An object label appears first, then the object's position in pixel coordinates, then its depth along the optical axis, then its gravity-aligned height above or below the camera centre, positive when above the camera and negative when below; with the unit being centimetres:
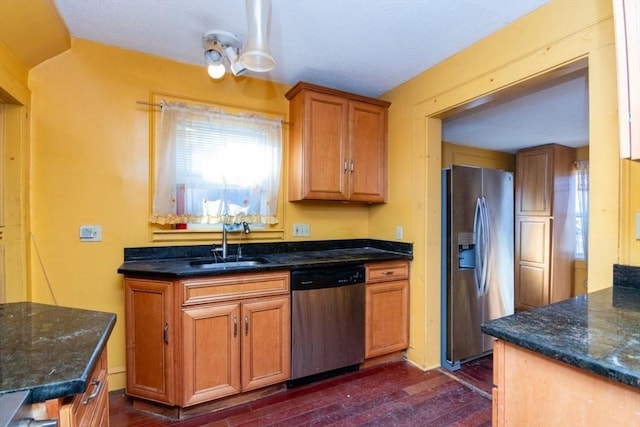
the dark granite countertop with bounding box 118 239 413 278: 187 -33
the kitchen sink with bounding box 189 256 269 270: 220 -36
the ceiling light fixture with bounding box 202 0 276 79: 144 +83
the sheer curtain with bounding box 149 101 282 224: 225 +38
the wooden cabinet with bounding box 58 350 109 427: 72 -54
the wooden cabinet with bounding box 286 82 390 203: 250 +60
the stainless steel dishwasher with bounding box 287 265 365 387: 214 -77
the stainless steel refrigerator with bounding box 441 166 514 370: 253 -37
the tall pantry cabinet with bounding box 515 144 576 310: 399 -14
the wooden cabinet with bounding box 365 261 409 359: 241 -76
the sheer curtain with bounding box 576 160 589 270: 411 +28
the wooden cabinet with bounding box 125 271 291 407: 183 -76
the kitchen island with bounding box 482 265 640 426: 74 -40
